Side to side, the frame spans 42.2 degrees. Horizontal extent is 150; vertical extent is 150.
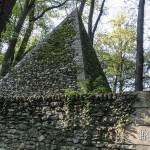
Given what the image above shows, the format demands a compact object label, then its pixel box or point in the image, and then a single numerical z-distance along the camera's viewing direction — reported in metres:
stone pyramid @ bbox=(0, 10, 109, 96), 7.90
